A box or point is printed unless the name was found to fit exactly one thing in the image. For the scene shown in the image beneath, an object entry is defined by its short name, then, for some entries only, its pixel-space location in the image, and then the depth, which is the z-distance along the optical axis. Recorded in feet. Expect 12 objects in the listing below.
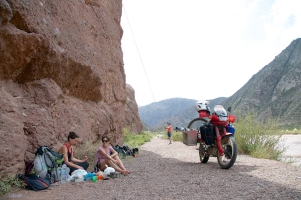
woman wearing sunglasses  20.68
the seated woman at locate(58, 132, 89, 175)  19.55
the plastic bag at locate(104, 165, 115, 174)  19.86
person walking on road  59.61
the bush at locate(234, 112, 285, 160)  30.35
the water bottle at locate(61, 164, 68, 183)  18.41
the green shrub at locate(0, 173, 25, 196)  15.05
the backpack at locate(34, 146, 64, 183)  17.33
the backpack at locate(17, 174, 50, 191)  16.20
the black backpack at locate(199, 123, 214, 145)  22.79
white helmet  24.36
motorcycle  21.18
